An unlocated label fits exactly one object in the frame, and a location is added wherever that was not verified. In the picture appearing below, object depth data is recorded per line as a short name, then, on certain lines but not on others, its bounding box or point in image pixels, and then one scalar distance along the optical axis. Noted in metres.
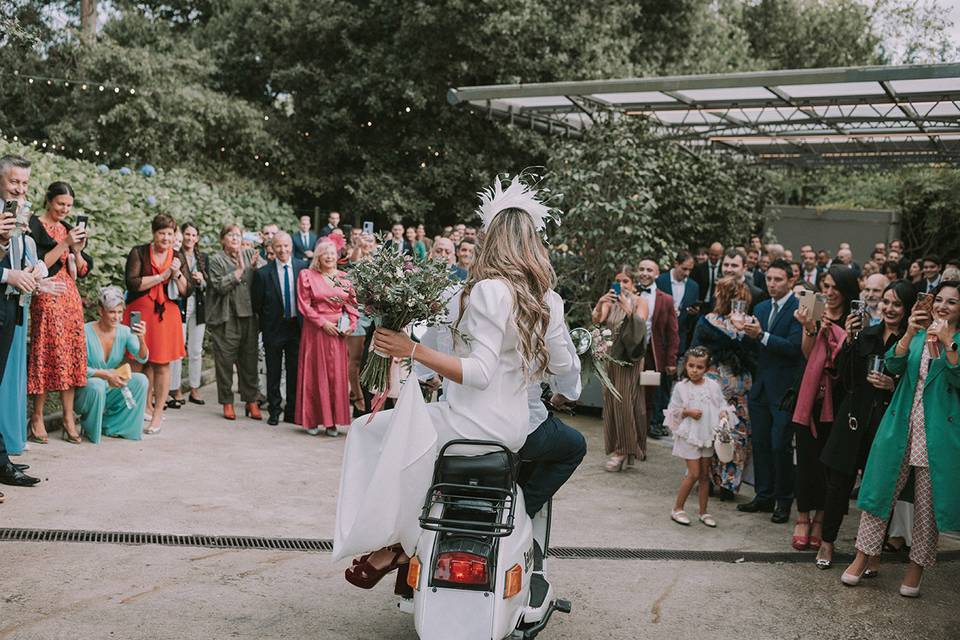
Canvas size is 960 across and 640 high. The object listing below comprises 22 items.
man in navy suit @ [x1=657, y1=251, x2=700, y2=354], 11.77
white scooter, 3.76
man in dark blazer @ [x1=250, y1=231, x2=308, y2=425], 9.92
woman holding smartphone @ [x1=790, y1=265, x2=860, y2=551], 6.58
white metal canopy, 11.85
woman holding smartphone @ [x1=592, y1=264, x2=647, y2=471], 8.73
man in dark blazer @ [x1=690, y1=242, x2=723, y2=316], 13.48
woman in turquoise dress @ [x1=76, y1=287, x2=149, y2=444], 8.28
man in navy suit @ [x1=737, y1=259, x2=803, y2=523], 7.28
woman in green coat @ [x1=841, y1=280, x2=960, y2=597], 5.31
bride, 3.90
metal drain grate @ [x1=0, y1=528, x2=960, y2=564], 5.76
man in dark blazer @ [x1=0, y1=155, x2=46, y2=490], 6.55
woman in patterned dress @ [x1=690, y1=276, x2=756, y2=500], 7.77
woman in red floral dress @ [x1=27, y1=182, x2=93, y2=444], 7.62
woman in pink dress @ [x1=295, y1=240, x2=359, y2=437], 9.56
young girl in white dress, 7.18
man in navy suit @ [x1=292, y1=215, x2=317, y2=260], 15.45
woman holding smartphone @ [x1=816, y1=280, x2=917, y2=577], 6.05
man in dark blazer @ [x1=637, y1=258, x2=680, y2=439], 9.82
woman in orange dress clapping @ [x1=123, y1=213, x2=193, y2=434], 9.09
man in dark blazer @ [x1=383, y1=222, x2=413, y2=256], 16.54
